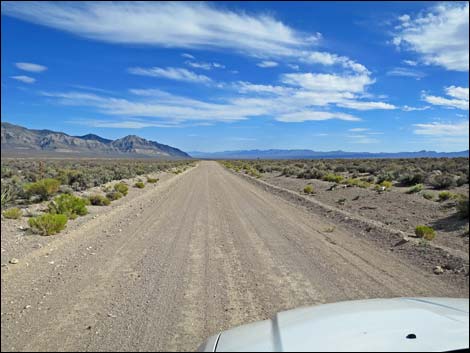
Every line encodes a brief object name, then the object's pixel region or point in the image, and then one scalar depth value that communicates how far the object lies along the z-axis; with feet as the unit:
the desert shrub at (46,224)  39.17
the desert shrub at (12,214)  45.68
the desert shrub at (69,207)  48.84
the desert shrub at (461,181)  80.18
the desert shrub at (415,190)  73.07
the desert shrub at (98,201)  62.39
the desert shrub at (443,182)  78.84
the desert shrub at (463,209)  46.44
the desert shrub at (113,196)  69.26
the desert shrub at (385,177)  101.76
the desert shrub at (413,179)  88.43
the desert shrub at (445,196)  60.96
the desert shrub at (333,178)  105.50
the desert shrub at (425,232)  39.32
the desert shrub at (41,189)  63.67
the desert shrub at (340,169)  155.47
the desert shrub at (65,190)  69.25
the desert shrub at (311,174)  122.10
